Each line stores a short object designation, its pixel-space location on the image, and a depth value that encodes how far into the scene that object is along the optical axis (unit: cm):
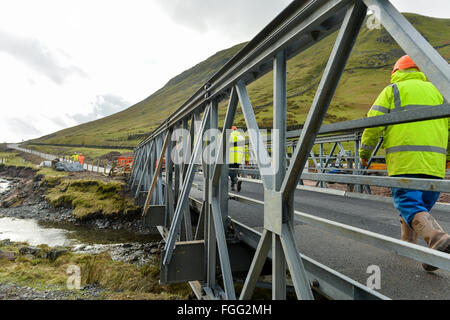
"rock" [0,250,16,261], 746
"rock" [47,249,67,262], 812
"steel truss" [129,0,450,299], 127
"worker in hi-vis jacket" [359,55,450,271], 221
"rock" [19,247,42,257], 832
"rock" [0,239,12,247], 940
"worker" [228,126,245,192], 709
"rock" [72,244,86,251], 1033
